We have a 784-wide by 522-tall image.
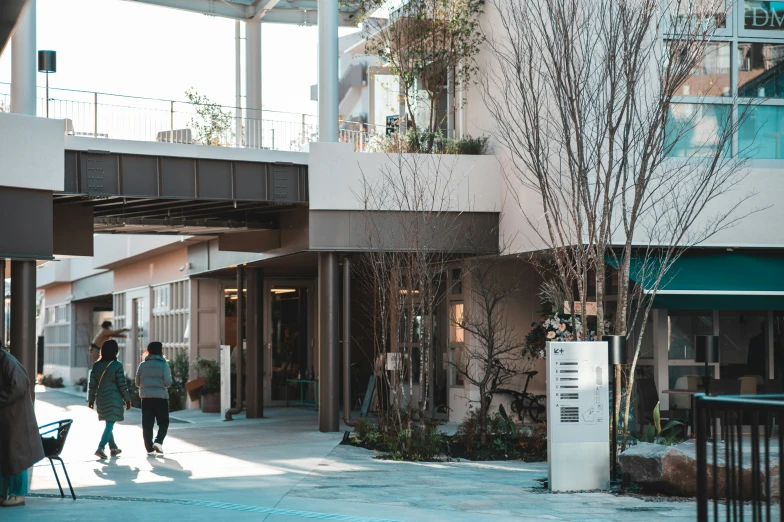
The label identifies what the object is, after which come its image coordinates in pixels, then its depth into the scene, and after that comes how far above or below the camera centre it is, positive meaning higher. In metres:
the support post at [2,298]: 15.42 +0.03
